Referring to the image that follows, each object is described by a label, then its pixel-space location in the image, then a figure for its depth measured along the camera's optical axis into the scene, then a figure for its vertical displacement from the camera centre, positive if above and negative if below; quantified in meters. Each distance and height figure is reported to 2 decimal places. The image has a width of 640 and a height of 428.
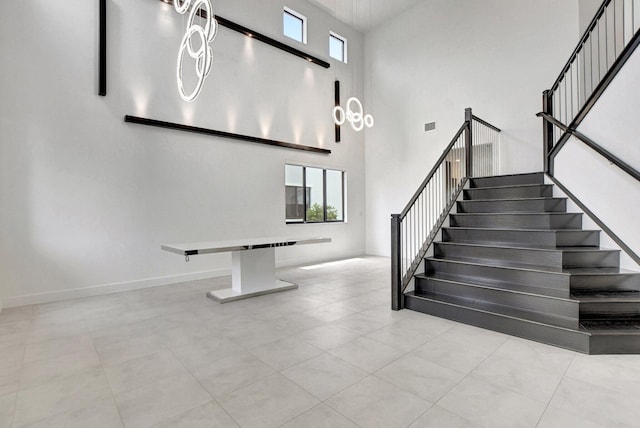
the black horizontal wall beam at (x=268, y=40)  6.18 +3.72
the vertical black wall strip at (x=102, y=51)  4.83 +2.48
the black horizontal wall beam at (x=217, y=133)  5.21 +1.55
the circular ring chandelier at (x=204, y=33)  3.47 +2.02
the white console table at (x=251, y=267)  4.44 -0.78
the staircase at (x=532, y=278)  2.90 -0.71
